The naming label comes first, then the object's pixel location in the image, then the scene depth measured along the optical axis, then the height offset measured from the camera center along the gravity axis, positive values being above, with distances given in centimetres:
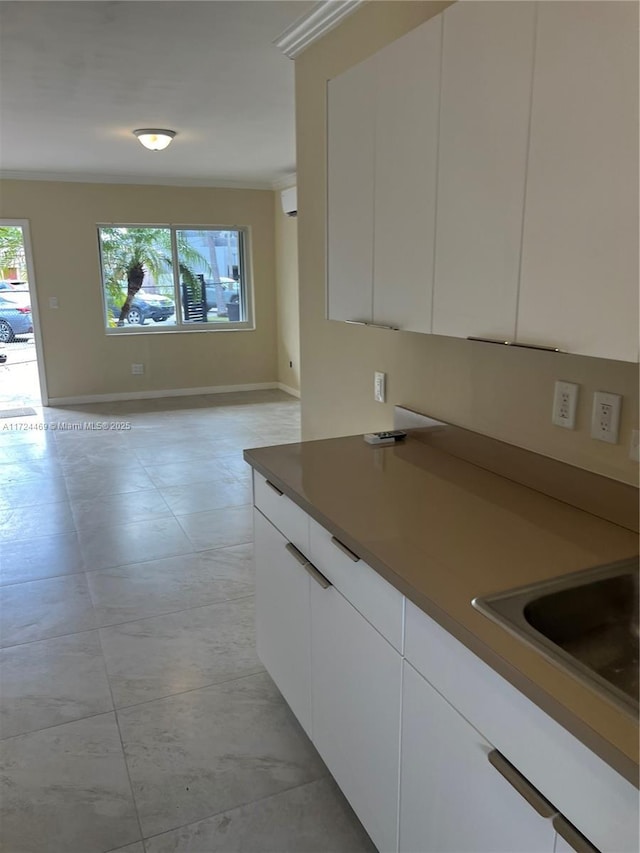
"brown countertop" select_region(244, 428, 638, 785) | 90 -55
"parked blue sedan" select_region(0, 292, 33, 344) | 998 -47
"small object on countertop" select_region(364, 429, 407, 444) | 215 -51
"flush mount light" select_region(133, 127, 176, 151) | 440 +104
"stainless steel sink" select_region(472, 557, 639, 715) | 112 -62
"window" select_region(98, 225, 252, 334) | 720 +10
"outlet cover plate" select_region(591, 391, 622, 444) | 144 -30
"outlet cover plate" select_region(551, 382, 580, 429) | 156 -30
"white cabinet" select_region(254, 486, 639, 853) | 89 -81
